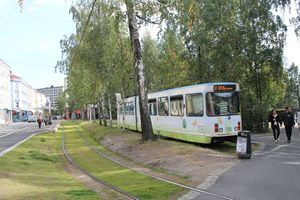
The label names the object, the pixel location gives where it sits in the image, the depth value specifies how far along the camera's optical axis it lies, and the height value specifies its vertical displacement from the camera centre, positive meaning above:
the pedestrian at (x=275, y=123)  15.72 -0.94
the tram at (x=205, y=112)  13.81 -0.20
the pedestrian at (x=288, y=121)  14.94 -0.82
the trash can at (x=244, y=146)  10.85 -1.42
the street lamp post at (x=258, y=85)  21.94 +1.49
